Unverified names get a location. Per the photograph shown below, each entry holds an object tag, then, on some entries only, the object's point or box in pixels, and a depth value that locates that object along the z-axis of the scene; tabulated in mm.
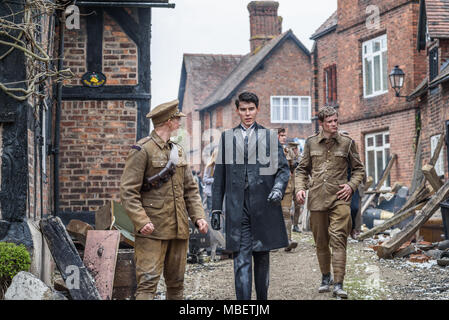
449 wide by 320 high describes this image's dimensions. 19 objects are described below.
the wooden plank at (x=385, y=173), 19370
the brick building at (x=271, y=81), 34156
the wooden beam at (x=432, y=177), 12578
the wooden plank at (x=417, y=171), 16984
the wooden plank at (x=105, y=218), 8641
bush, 6332
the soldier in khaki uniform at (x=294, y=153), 12146
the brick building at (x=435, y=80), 16352
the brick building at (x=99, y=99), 11070
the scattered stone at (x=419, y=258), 10374
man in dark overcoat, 6137
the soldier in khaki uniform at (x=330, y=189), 7516
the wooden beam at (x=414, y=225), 10852
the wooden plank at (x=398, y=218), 12711
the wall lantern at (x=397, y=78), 18688
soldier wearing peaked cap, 5680
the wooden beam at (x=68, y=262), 6398
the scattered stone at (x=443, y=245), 10625
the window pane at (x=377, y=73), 21378
